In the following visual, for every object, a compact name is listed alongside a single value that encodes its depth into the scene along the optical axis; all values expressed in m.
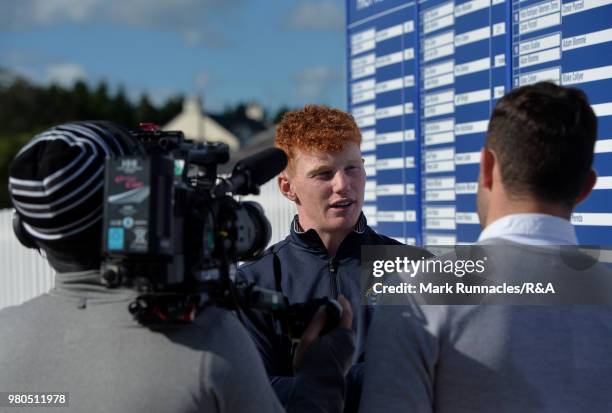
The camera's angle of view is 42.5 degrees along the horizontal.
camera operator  1.78
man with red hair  3.02
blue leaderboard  3.23
